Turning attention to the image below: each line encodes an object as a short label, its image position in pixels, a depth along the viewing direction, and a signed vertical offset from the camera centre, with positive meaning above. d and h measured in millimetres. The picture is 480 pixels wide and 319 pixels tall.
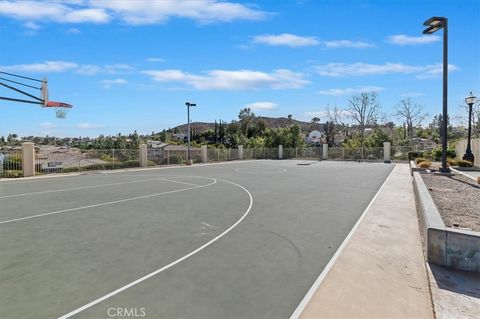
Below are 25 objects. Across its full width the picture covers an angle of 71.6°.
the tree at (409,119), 60750 +4702
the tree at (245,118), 74538 +7133
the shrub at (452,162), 20822 -1152
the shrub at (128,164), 27734 -1396
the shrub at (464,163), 19812 -1143
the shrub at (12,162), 21406 -881
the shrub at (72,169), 24328 -1560
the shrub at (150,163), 30241 -1421
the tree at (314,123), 113538 +8081
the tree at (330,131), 67594 +2974
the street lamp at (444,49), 15139 +4479
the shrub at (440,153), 29047 -779
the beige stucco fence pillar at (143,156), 29375 -752
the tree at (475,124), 46906 +3006
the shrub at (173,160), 32106 -1254
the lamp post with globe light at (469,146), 19312 -95
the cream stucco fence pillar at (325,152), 41438 -803
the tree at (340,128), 66038 +3833
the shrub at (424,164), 19484 -1191
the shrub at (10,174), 20905 -1570
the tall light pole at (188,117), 31766 +2949
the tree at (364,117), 59719 +5030
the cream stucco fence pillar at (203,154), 36594 -785
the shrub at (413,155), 33747 -1063
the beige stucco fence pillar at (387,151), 35438 -649
